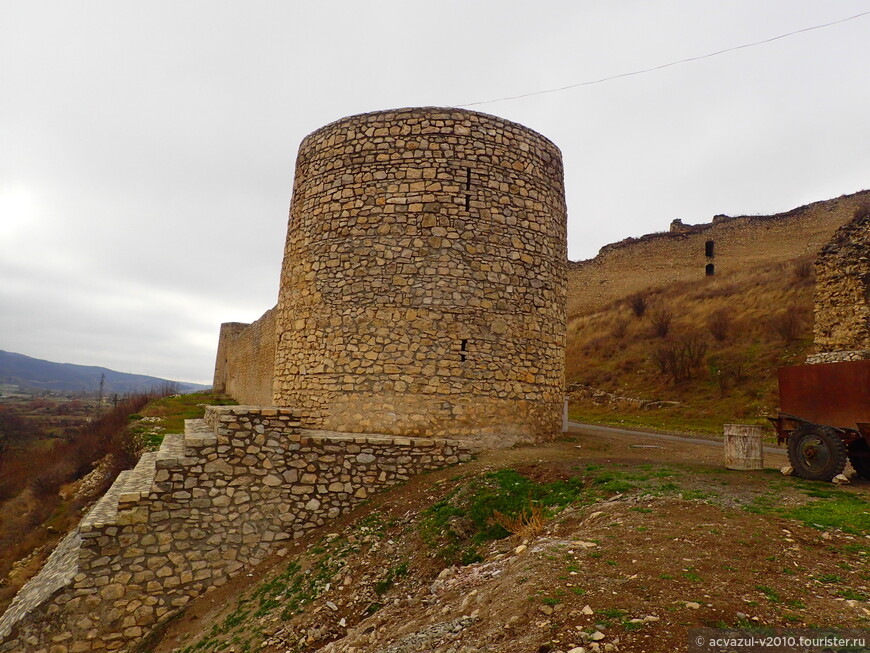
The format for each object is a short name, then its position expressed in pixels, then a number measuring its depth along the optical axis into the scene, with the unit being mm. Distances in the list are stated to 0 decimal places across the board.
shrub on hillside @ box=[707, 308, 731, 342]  22836
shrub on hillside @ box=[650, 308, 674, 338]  26297
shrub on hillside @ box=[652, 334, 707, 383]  21141
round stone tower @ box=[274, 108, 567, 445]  9422
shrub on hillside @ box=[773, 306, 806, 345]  20062
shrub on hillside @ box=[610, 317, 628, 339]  28598
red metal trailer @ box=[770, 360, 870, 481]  7285
